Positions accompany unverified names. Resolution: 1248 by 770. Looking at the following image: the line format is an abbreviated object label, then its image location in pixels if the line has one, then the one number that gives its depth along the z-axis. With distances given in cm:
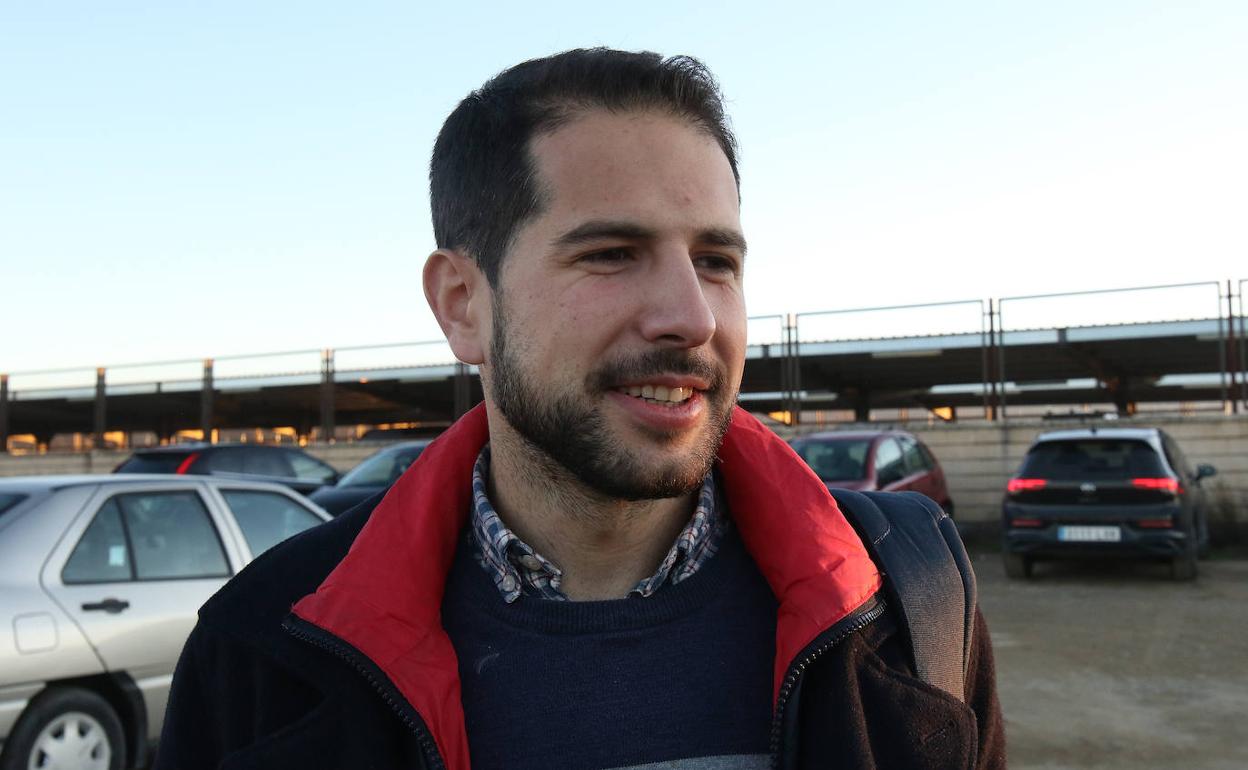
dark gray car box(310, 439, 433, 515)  1063
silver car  416
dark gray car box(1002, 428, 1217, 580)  1020
